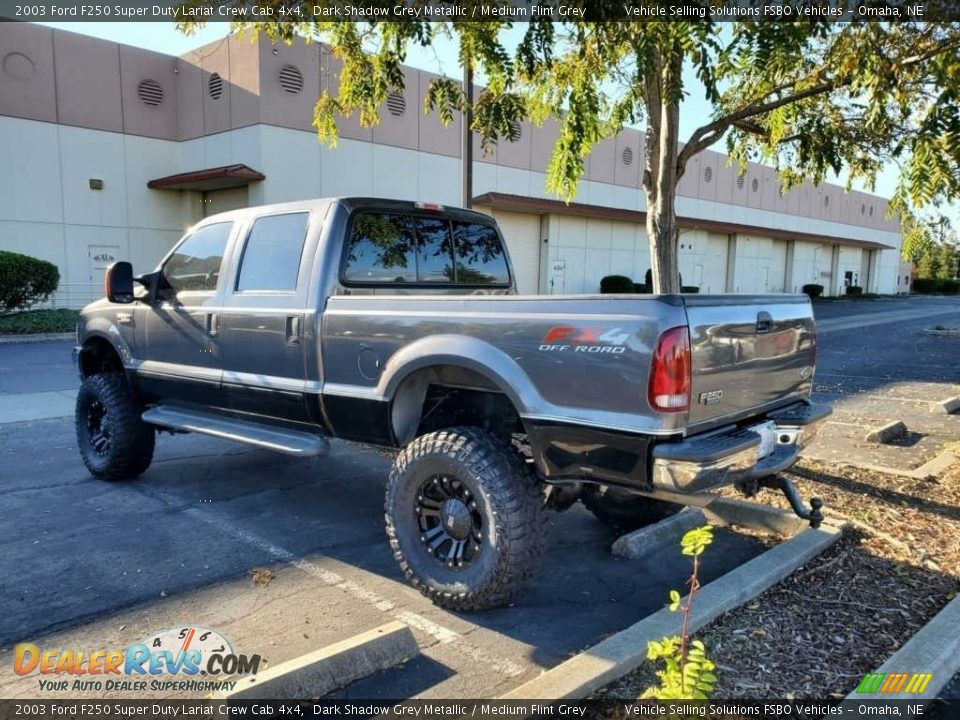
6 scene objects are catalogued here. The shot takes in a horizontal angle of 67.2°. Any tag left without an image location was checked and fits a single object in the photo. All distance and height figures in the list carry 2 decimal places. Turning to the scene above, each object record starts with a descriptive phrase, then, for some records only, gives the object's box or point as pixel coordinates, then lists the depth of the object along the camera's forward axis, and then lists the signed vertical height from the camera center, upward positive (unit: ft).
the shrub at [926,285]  220.23 +0.56
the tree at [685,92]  13.34 +4.55
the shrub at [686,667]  7.46 -4.09
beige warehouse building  64.75 +11.95
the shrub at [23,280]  56.39 -0.78
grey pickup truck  10.30 -1.69
